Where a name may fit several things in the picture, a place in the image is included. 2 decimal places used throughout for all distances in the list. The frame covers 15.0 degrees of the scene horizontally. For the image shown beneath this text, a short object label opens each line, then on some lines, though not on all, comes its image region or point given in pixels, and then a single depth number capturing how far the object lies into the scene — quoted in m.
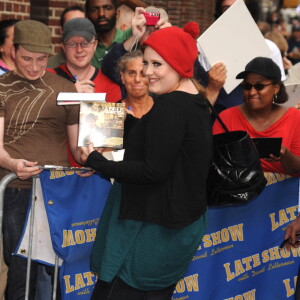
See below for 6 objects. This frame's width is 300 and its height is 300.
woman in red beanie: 5.47
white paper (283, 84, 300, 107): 8.77
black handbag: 6.63
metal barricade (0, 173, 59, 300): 6.68
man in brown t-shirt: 7.14
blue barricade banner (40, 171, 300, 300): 7.01
